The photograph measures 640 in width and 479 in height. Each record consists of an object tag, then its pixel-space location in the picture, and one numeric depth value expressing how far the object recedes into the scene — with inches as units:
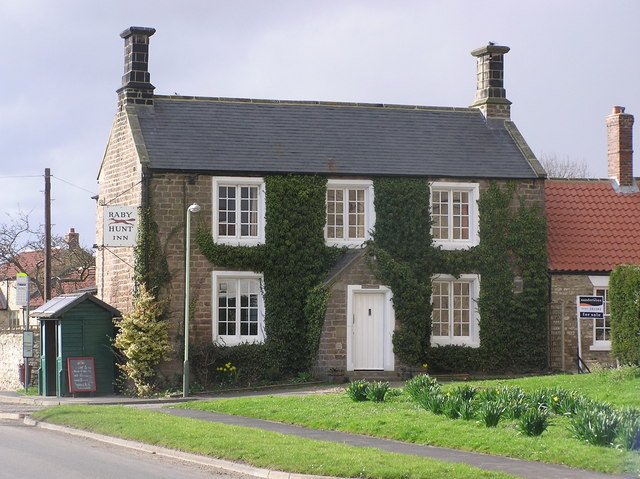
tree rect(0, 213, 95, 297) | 2341.3
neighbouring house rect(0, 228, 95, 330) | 2388.0
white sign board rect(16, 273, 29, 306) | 1642.5
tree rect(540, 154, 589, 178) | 3173.7
